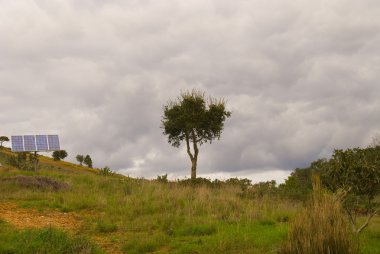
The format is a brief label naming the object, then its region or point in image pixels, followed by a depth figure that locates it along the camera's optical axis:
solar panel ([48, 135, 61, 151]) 38.47
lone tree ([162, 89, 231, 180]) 35.12
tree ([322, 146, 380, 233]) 11.85
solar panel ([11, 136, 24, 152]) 37.34
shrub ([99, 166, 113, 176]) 32.44
